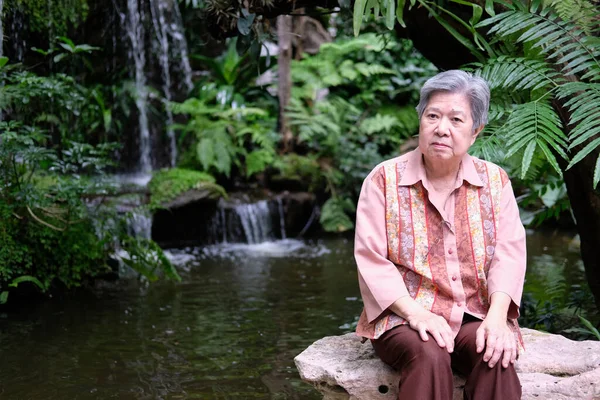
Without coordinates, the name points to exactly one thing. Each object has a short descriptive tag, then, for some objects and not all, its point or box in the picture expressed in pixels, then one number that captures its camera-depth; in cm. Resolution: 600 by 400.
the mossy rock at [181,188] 1003
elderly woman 278
